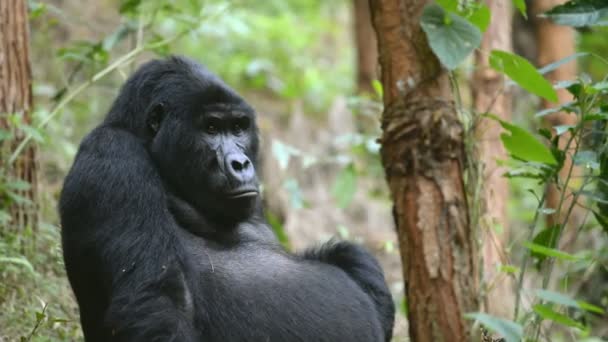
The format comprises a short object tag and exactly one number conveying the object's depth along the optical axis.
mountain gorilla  5.77
